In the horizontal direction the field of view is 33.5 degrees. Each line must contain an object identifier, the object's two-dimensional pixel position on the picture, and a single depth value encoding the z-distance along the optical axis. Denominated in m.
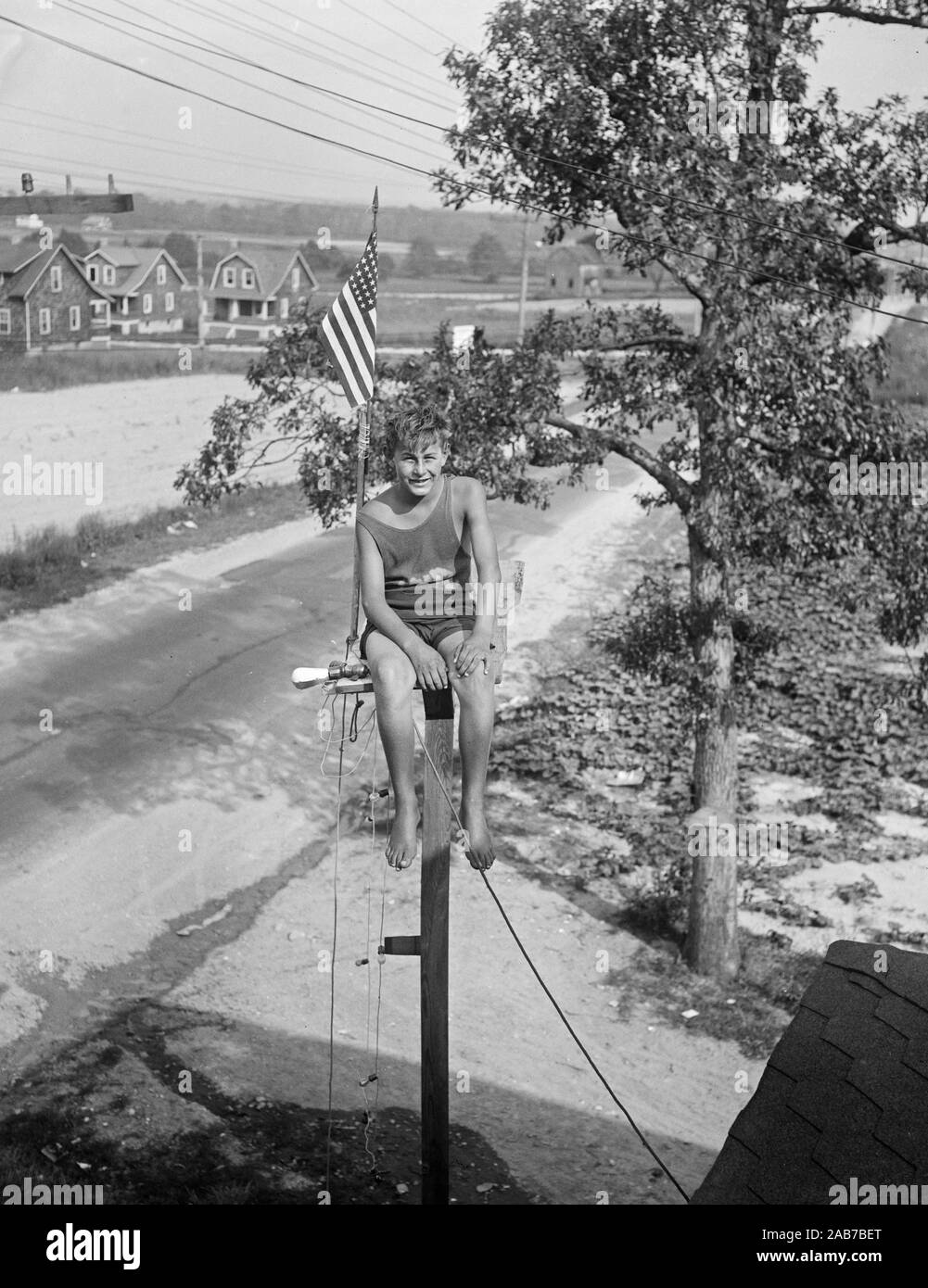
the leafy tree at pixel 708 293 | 12.89
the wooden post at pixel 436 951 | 7.56
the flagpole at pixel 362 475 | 8.09
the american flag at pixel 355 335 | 9.05
